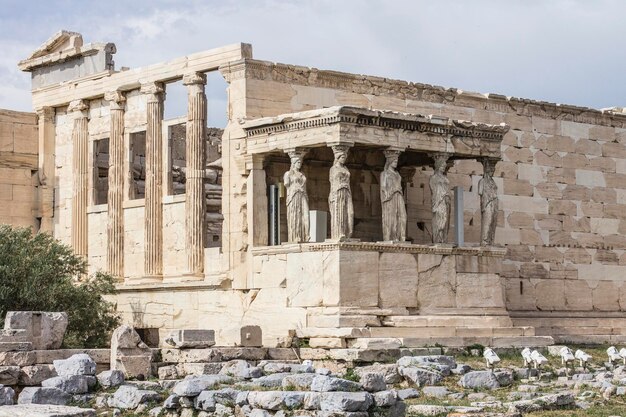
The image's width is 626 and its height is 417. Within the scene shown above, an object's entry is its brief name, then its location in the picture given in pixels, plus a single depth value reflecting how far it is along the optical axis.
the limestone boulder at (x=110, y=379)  18.61
